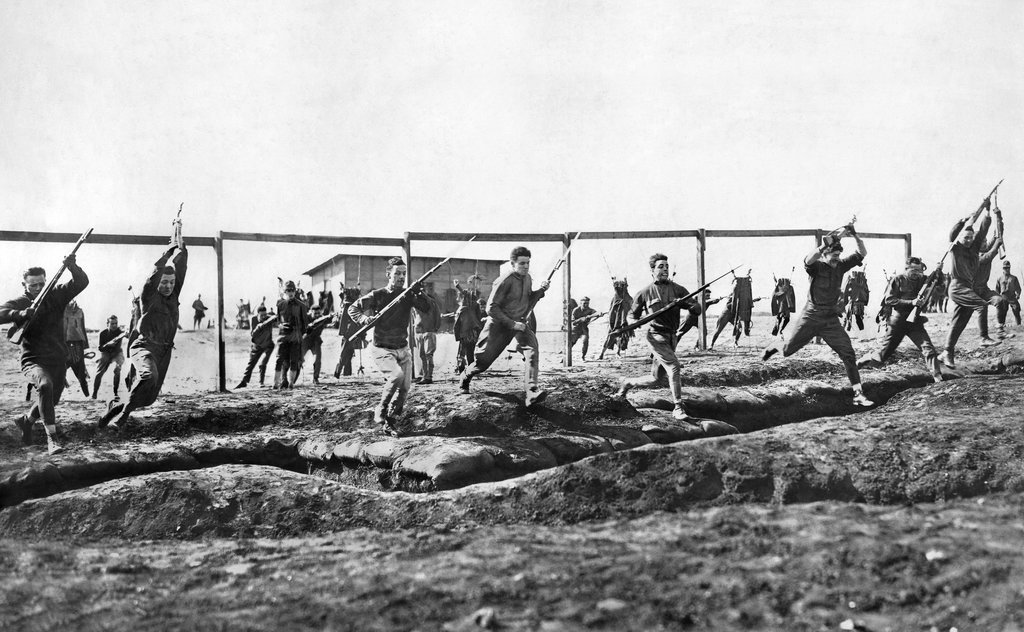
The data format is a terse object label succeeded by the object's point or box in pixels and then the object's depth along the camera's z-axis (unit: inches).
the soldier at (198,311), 580.6
